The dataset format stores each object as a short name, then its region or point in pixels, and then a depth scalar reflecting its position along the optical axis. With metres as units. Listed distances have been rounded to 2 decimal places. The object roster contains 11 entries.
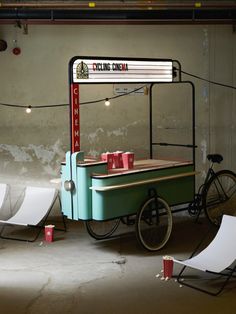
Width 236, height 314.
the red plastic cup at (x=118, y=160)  6.62
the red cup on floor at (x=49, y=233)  6.96
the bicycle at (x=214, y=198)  7.70
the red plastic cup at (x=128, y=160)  6.58
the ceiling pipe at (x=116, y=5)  7.45
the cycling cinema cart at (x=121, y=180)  6.00
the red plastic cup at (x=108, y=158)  6.52
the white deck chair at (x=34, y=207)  7.22
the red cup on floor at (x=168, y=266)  5.36
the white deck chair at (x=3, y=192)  7.82
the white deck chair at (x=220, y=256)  5.18
